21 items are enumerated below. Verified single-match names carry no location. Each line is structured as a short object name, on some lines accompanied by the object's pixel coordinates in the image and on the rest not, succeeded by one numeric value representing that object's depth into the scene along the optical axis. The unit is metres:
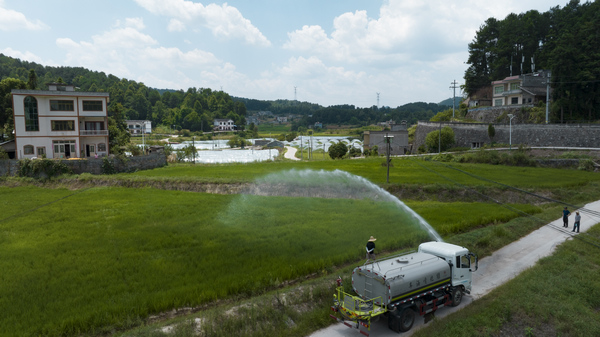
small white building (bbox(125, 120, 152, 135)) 155.12
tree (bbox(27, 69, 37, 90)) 69.44
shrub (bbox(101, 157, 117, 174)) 53.72
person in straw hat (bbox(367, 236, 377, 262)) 16.38
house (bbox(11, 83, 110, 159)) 55.09
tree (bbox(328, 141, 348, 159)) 81.25
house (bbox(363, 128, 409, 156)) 92.34
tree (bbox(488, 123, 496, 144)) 71.47
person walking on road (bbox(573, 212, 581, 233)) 25.96
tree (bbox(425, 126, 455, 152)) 76.19
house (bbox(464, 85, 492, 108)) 95.25
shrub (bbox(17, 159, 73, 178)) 49.62
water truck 13.02
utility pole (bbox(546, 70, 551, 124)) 68.21
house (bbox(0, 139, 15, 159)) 58.14
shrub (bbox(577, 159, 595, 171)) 51.64
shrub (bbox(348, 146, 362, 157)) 87.44
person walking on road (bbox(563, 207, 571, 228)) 27.51
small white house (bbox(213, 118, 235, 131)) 181.74
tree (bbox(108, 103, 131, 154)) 65.88
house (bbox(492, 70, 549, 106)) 79.72
